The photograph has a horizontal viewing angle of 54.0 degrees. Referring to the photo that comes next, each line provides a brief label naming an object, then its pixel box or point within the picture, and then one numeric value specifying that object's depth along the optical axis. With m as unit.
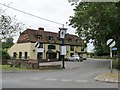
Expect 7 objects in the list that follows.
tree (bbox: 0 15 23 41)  15.74
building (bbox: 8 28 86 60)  25.94
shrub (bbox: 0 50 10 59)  19.67
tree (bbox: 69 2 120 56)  9.24
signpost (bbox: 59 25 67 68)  14.09
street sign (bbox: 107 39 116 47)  9.25
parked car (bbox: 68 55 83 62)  25.26
